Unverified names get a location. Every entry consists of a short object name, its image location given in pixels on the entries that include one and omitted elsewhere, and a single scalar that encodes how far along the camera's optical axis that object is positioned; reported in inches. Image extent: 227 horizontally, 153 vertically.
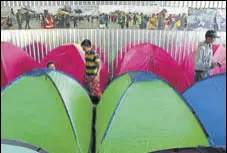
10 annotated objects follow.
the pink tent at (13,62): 150.0
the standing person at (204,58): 125.6
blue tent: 99.7
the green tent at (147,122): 86.4
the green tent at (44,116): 87.9
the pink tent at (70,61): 163.2
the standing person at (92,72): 132.5
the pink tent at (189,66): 162.6
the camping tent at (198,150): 95.4
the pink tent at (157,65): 152.4
